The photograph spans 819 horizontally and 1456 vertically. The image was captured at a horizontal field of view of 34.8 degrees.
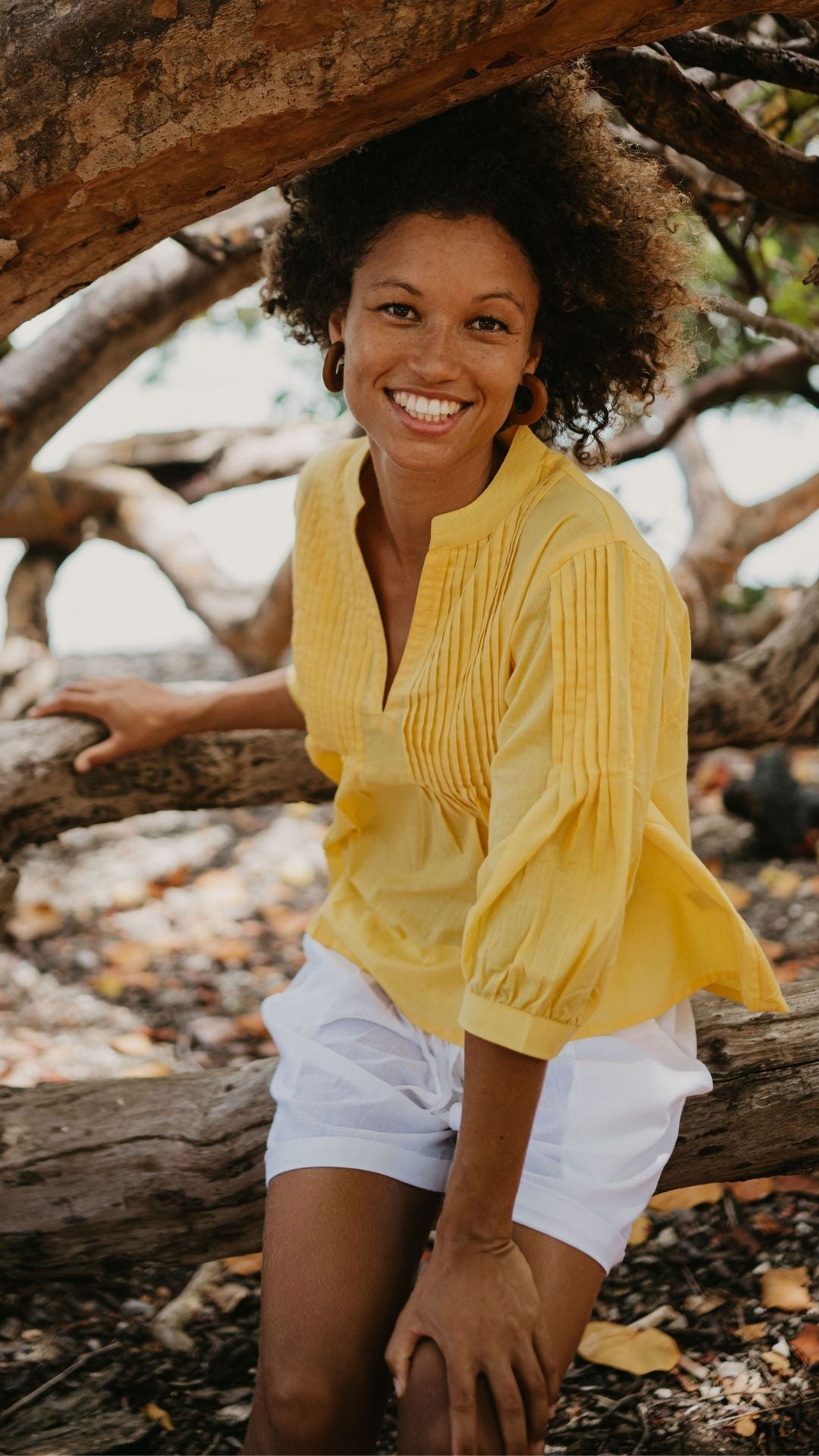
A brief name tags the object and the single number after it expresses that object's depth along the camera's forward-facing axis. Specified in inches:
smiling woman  62.7
